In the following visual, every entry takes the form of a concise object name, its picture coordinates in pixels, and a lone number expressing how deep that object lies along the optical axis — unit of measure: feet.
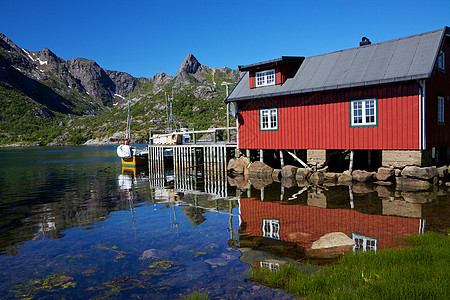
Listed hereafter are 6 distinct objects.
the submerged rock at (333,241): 29.43
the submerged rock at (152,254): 30.50
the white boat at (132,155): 137.59
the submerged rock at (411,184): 58.22
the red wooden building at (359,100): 60.49
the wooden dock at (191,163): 82.52
